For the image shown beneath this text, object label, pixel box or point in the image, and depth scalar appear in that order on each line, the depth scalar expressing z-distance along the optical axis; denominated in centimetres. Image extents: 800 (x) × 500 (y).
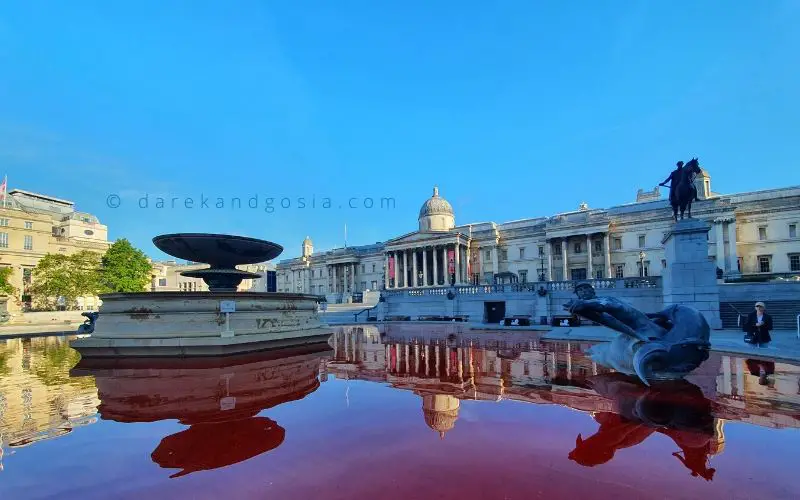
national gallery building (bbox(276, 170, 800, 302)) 4659
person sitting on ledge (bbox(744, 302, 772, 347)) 1303
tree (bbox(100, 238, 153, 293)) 5025
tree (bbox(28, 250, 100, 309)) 4462
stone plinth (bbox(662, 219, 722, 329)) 1808
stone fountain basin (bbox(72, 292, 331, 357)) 1177
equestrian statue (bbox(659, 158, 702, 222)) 1938
